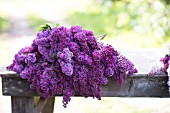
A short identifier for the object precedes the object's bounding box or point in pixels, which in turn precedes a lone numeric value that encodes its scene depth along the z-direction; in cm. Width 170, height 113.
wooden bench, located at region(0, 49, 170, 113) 259
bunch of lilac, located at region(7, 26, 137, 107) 246
